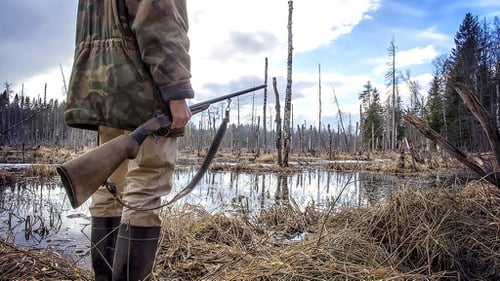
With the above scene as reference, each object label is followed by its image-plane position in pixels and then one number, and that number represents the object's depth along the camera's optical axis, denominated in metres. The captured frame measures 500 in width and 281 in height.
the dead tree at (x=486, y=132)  3.19
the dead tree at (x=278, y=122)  18.58
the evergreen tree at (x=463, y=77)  31.81
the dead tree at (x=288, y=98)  17.22
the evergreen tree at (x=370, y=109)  49.44
